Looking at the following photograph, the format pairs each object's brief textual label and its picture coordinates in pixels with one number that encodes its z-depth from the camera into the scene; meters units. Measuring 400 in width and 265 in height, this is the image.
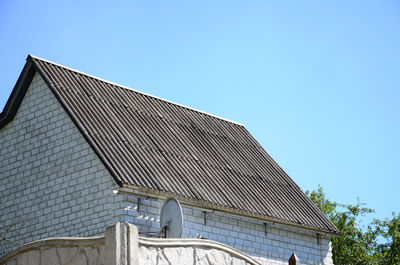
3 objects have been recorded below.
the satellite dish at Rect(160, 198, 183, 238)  18.94
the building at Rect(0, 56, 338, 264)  20.55
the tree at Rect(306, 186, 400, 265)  44.09
